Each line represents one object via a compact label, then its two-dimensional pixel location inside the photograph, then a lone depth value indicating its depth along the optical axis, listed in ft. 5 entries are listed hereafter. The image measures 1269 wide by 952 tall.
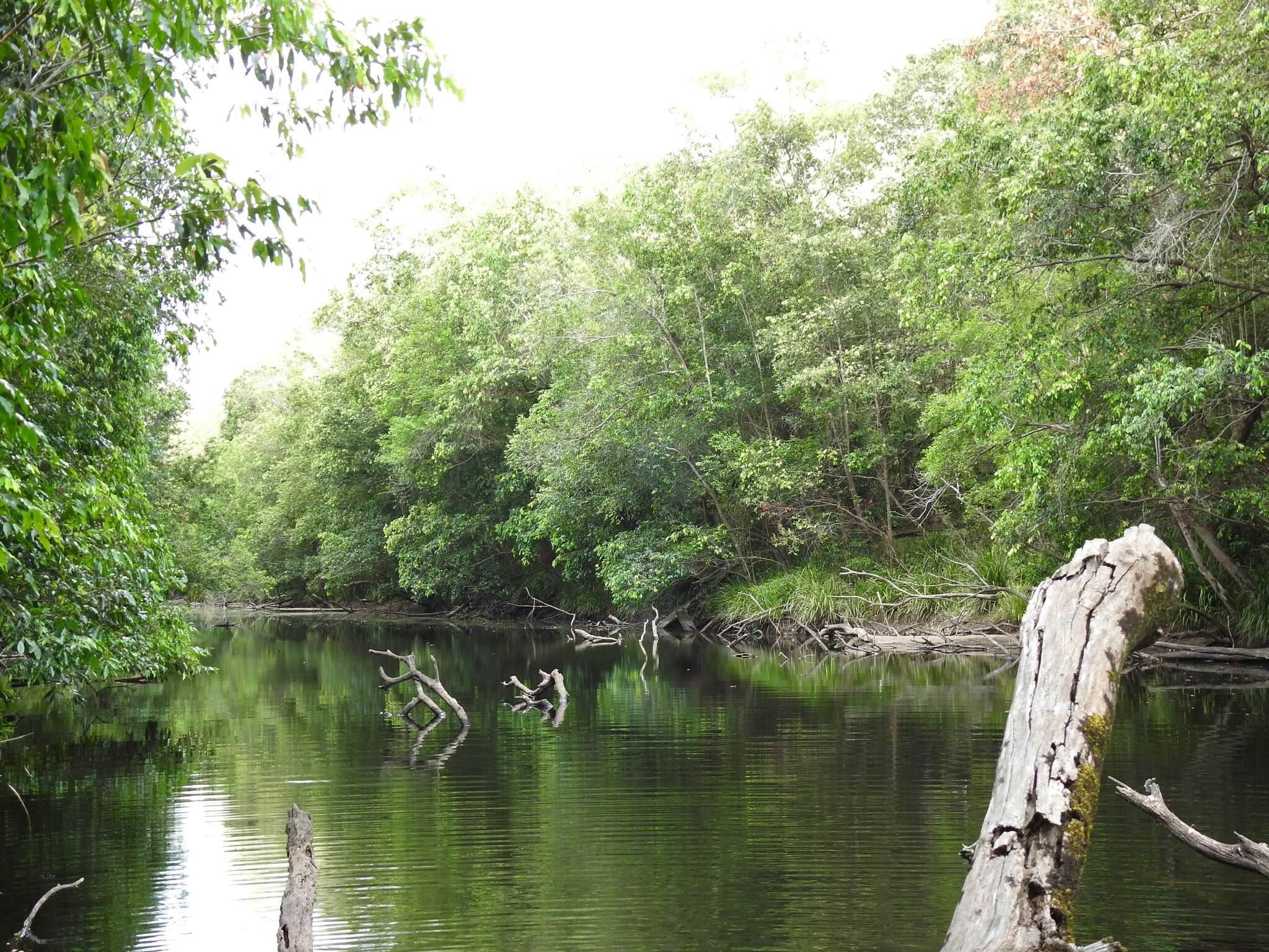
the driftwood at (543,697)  56.65
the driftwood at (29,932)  19.26
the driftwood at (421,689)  50.52
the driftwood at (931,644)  73.05
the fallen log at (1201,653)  59.52
